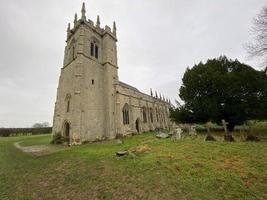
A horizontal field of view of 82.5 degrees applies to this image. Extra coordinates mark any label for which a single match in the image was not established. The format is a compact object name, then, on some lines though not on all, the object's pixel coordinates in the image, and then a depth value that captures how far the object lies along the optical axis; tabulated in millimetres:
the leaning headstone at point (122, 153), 9195
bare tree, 11018
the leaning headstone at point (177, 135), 13944
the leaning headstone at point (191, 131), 15575
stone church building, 17766
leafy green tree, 16656
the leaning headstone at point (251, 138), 11649
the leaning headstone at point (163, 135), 15511
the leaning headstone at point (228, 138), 11816
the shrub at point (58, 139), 18311
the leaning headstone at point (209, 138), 12430
